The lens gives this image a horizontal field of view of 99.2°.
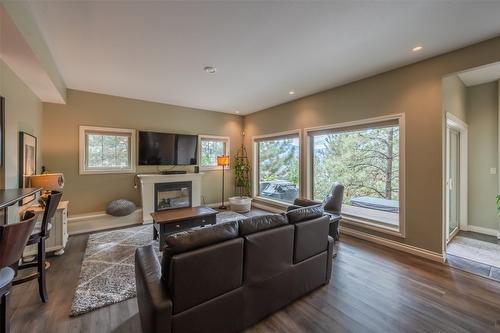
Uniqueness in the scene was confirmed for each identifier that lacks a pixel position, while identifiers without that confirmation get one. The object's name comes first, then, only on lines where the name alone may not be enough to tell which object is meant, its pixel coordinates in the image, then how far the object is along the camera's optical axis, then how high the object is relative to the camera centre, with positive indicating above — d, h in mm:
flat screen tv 5227 +483
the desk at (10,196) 1571 -245
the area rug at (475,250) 3055 -1318
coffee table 3348 -872
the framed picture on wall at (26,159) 2893 +119
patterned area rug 2158 -1315
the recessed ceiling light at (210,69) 3453 +1624
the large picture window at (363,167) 3707 -6
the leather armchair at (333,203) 3695 -653
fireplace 5070 -708
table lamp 3029 -211
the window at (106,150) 4664 +399
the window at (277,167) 5516 -3
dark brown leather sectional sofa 1428 -840
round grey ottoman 4500 -869
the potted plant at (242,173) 6730 -192
